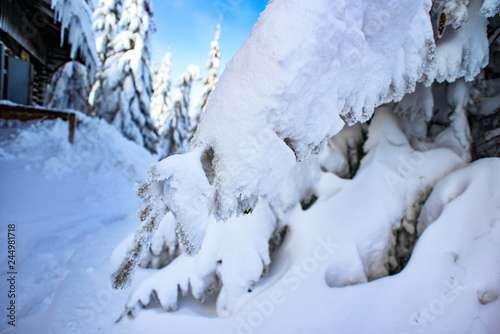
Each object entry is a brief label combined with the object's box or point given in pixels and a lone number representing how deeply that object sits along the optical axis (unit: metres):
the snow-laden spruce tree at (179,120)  19.52
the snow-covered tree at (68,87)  11.53
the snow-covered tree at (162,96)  22.09
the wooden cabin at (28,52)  6.78
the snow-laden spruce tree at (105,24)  14.34
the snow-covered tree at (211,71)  15.76
